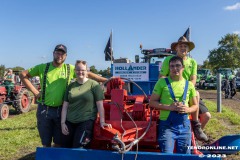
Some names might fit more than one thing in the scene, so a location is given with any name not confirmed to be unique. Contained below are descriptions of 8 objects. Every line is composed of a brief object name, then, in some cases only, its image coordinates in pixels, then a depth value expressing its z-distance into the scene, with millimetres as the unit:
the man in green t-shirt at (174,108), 2257
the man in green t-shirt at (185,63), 2883
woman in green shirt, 2435
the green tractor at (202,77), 20822
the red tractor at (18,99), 8313
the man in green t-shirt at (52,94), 2661
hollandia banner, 5234
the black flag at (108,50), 8222
